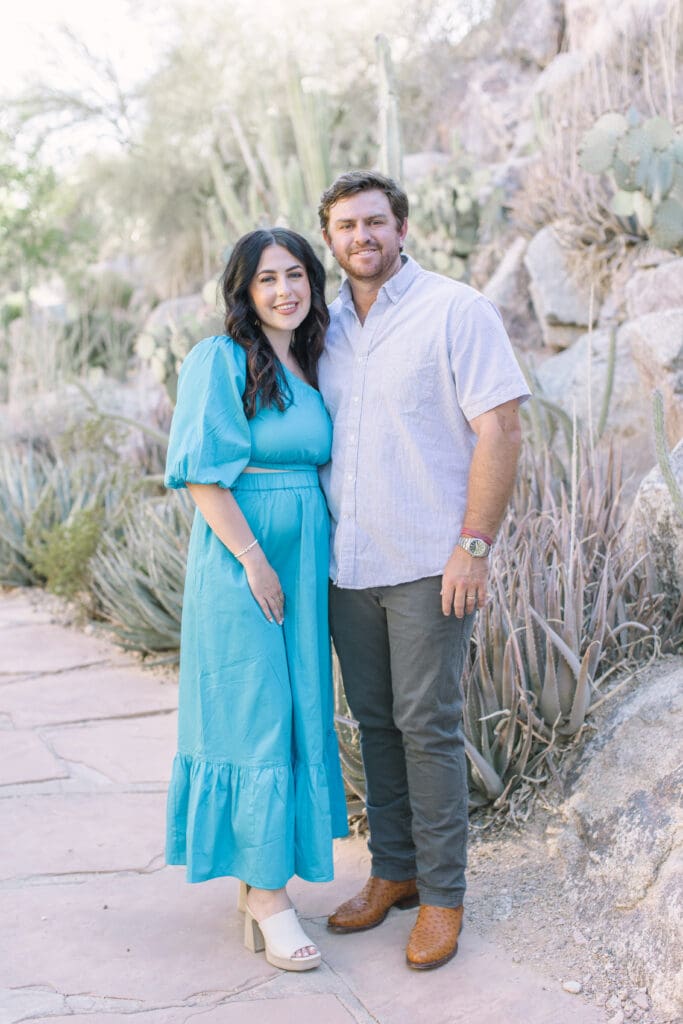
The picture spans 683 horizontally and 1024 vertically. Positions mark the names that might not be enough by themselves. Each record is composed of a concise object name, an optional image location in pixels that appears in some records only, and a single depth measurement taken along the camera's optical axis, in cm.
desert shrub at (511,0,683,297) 730
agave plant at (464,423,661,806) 296
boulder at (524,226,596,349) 741
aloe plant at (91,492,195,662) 489
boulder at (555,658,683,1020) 236
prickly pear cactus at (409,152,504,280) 793
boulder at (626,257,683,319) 603
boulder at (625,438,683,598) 339
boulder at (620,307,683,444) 440
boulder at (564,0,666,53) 1020
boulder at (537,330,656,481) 504
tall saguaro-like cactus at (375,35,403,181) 557
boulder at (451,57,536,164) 1324
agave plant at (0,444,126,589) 638
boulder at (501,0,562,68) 1355
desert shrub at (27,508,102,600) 573
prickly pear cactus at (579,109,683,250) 544
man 241
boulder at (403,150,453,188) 1307
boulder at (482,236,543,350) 797
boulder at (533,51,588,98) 1072
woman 248
